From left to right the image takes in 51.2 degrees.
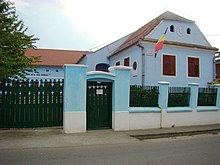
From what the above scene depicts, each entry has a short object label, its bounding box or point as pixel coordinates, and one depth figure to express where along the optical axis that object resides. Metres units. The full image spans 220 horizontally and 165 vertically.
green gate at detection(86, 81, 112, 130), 10.52
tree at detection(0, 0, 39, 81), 10.84
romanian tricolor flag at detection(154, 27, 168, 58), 16.06
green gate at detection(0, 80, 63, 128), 9.92
